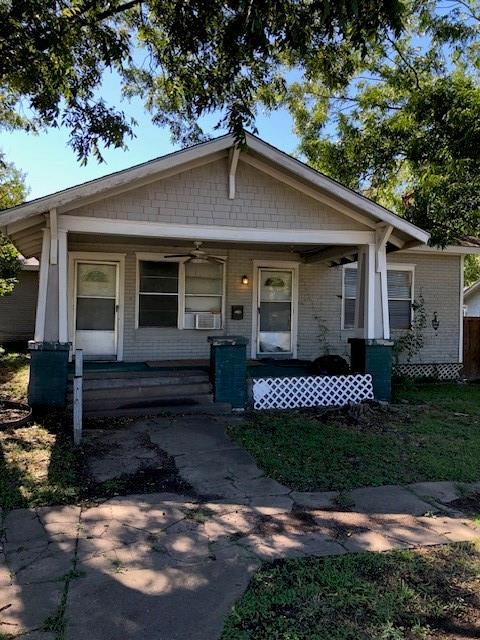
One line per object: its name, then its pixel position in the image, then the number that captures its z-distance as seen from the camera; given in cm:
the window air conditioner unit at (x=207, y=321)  1081
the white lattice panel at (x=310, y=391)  845
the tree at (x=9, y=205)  1341
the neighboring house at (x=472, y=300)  2990
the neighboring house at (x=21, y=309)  1652
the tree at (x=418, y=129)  980
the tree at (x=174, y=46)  561
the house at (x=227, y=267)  759
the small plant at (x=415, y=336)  1186
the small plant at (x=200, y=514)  414
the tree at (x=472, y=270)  3478
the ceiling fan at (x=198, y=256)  956
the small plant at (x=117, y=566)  328
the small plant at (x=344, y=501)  445
